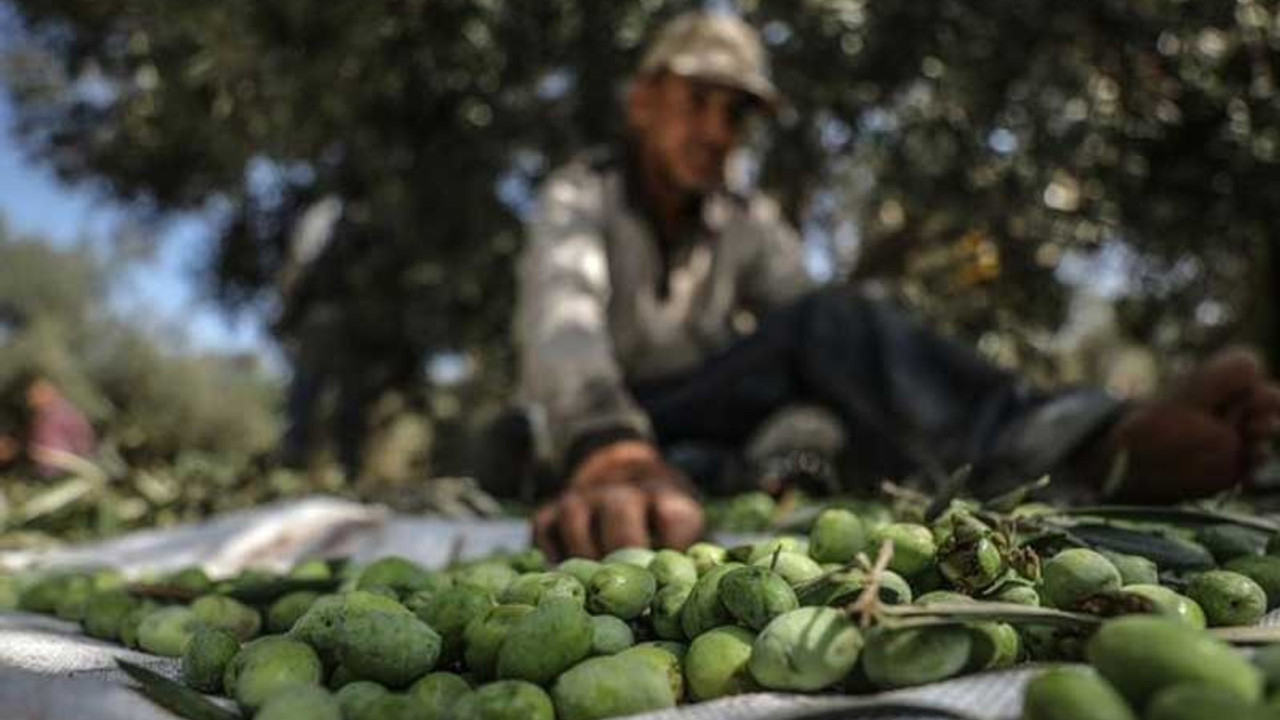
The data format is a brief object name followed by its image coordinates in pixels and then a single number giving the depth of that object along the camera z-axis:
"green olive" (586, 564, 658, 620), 0.28
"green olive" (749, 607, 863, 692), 0.23
